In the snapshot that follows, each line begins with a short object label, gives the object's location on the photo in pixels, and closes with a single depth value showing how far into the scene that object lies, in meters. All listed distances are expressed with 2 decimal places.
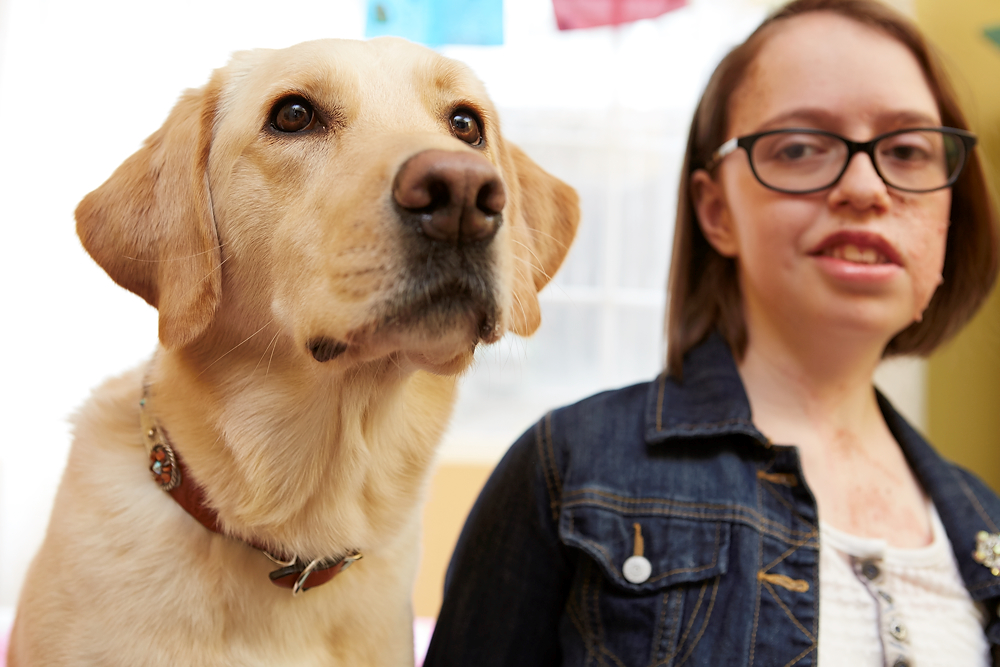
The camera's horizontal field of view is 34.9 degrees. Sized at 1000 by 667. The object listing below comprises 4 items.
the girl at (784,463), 0.86
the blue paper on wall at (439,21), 1.54
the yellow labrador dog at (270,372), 0.77
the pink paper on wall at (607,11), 1.64
